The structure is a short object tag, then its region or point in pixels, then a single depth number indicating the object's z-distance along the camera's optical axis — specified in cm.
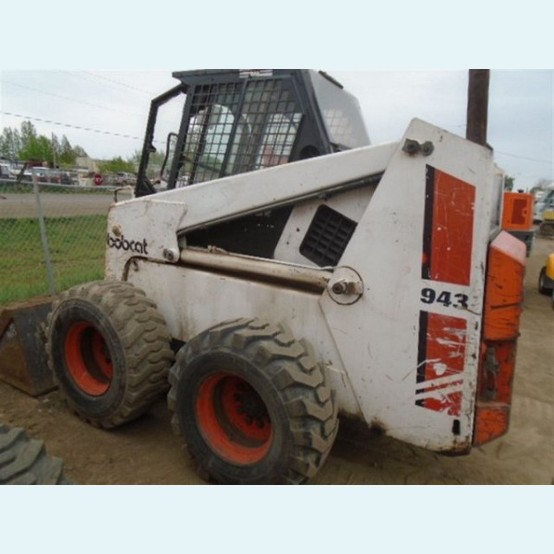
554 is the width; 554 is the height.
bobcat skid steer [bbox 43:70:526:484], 224
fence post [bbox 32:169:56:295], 556
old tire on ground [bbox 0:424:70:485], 207
